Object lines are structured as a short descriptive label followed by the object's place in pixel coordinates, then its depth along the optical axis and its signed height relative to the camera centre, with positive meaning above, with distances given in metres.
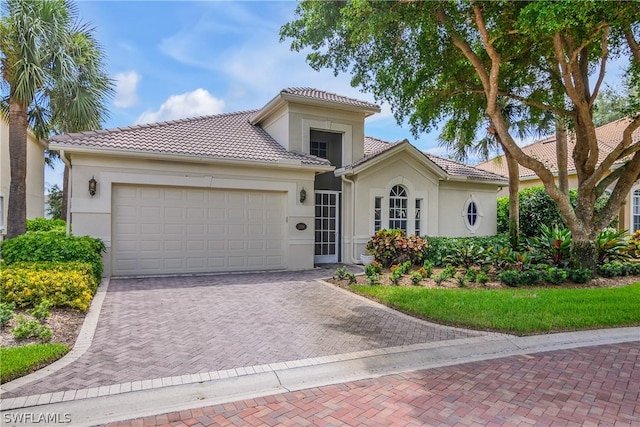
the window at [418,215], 14.95 +0.32
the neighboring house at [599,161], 18.73 +3.61
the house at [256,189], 10.38 +1.09
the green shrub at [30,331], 5.12 -1.53
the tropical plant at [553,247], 10.91 -0.73
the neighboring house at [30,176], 17.05 +2.43
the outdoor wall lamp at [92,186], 9.96 +0.95
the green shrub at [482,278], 9.45 -1.40
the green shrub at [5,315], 5.41 -1.37
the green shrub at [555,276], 9.44 -1.33
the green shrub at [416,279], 9.41 -1.41
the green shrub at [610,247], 11.34 -0.71
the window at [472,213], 16.77 +0.44
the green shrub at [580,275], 9.55 -1.32
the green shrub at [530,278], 9.38 -1.37
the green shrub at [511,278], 9.28 -1.37
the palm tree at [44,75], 11.77 +4.90
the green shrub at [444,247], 11.87 -0.79
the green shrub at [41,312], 5.84 -1.42
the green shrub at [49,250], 8.24 -0.64
